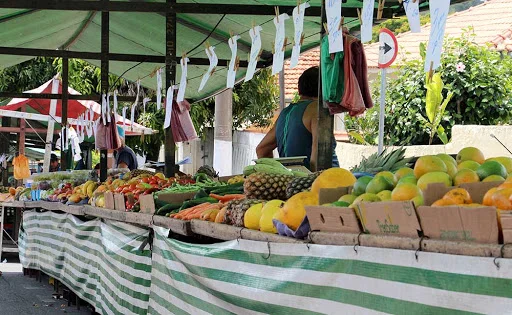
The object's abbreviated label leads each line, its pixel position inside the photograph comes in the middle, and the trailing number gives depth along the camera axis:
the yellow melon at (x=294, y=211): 5.24
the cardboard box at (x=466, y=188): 4.38
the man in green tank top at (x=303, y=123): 8.55
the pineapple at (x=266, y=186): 6.97
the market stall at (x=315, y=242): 3.65
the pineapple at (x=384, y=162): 6.65
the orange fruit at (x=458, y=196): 4.15
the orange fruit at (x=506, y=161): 5.00
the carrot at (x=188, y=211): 7.30
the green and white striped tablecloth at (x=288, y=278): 3.51
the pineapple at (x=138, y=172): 12.57
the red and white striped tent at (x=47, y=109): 21.05
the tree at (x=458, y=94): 19.28
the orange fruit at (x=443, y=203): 4.12
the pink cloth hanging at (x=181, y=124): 12.64
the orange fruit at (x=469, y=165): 5.10
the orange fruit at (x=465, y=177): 4.77
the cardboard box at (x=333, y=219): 4.42
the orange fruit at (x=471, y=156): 5.42
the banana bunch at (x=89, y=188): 12.38
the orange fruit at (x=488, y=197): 4.04
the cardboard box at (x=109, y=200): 9.70
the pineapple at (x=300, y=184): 6.44
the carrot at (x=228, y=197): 7.70
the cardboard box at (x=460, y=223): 3.61
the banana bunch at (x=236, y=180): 8.77
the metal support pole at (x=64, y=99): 18.80
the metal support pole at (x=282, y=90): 19.30
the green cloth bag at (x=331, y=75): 7.37
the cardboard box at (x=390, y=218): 4.01
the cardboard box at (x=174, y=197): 8.22
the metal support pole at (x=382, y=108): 12.39
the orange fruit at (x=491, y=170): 4.79
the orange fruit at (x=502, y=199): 3.87
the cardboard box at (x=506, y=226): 3.48
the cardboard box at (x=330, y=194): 5.31
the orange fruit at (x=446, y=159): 5.12
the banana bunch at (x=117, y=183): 11.19
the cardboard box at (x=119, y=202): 9.23
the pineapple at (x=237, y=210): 6.04
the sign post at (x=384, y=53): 11.74
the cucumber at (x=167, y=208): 7.95
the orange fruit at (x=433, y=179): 4.77
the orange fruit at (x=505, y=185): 4.00
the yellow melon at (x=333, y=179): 5.84
